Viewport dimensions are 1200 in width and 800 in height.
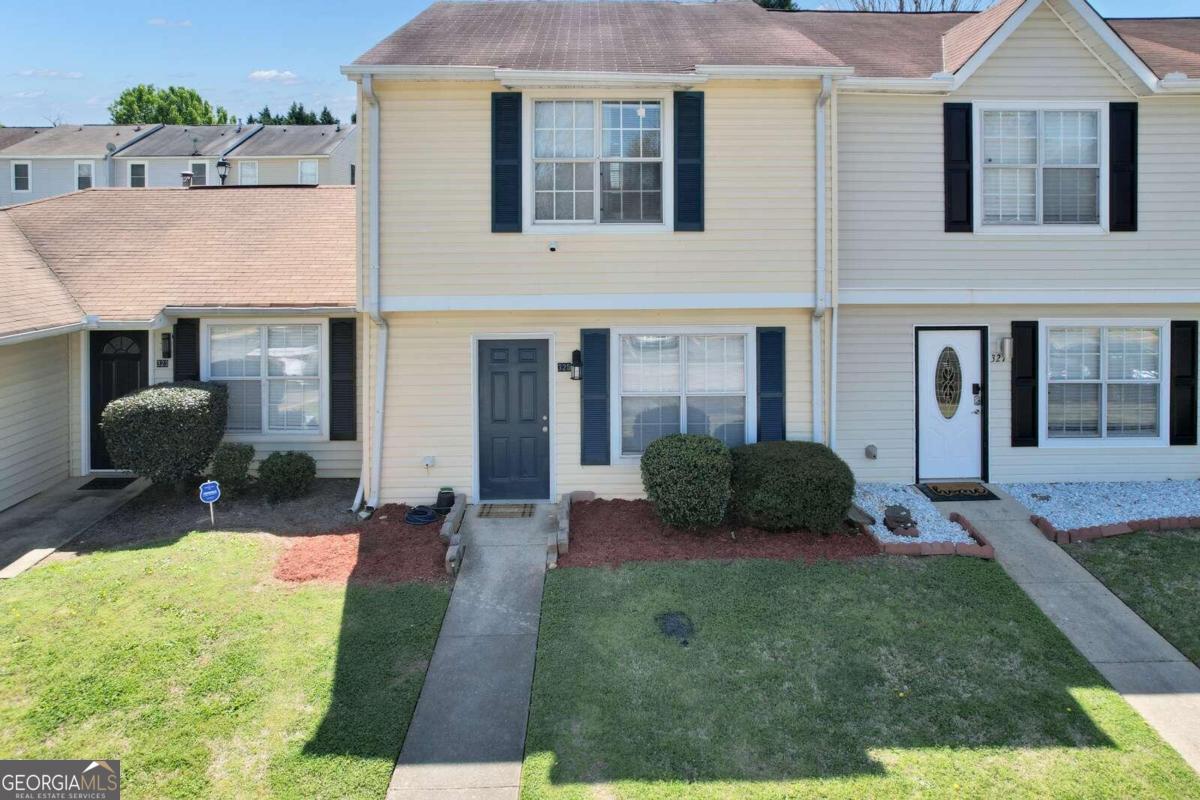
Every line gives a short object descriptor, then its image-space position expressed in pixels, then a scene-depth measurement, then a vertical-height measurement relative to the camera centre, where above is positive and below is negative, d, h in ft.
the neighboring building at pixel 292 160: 113.19 +37.74
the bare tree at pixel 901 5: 73.67 +43.58
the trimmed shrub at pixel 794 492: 27.14 -3.86
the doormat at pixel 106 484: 35.06 -4.61
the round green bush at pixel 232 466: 33.12 -3.43
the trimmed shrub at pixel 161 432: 31.65 -1.78
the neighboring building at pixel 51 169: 111.86 +36.04
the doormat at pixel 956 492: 32.30 -4.65
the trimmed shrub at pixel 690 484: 27.35 -3.56
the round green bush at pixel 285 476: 32.81 -3.90
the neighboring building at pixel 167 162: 113.09 +37.54
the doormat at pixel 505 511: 30.55 -5.23
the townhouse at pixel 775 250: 30.40 +6.43
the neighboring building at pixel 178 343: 34.27 +2.58
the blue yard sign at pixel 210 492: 28.35 -4.02
